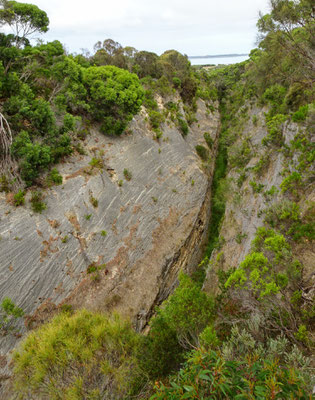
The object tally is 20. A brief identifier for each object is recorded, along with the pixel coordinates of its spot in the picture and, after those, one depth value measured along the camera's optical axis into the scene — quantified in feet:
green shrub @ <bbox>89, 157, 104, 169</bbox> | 66.28
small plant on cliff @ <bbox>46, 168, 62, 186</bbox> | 56.58
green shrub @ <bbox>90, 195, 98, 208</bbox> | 60.08
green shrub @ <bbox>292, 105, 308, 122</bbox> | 51.52
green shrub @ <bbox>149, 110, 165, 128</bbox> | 90.12
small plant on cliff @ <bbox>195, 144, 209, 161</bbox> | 98.27
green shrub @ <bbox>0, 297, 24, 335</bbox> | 41.14
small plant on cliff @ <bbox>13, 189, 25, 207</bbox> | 49.73
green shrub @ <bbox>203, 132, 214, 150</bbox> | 107.96
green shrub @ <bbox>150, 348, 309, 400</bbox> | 10.82
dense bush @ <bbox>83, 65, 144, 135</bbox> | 73.00
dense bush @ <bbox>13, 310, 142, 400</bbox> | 23.05
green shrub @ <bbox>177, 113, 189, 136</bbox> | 100.78
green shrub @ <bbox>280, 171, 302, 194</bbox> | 43.27
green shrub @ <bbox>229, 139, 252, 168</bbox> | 74.85
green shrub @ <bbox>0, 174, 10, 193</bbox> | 50.45
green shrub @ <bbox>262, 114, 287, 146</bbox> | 59.43
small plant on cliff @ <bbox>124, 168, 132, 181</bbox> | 70.44
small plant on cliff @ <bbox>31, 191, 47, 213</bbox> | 51.65
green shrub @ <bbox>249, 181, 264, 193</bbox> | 55.75
